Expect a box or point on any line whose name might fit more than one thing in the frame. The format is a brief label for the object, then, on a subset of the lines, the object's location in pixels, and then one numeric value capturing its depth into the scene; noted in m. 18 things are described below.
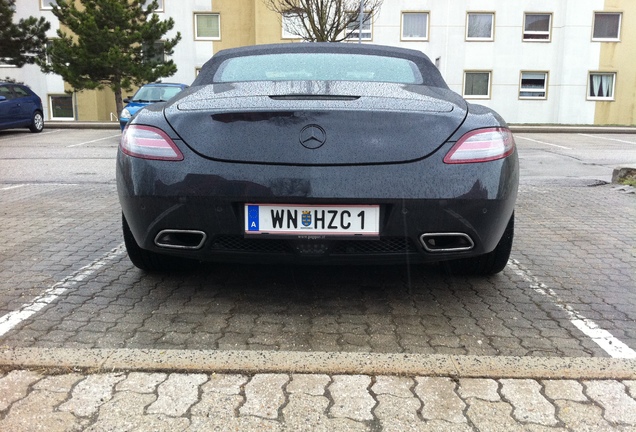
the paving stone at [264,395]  2.11
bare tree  19.84
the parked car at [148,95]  15.55
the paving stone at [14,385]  2.17
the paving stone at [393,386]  2.24
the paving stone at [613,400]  2.10
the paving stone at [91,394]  2.11
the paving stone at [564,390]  2.23
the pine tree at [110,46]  23.20
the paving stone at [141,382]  2.25
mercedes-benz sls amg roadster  2.65
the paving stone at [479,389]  2.23
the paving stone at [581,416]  2.04
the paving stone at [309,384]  2.25
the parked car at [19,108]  16.65
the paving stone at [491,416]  2.04
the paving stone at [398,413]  2.04
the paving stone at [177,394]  2.12
